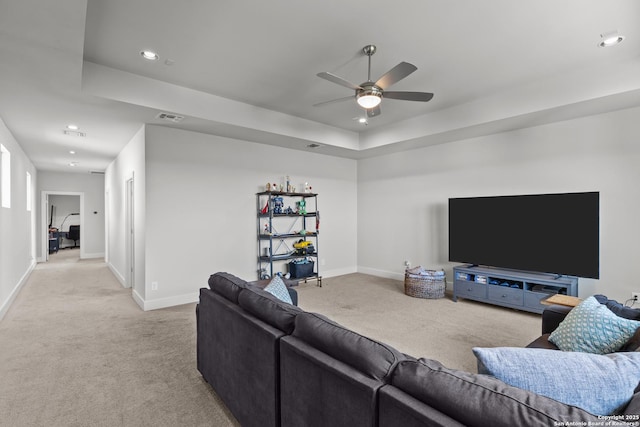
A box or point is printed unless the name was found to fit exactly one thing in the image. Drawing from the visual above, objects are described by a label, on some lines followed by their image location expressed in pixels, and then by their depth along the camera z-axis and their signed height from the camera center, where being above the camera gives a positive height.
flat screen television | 3.86 -0.29
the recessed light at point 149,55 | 3.15 +1.54
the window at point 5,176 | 4.15 +0.48
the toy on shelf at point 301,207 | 5.98 +0.07
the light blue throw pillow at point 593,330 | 1.67 -0.66
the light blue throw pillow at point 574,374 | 0.98 -0.51
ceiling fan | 2.83 +1.14
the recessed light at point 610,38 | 2.88 +1.56
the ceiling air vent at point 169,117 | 4.04 +1.19
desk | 10.79 -0.99
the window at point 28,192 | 6.75 +0.41
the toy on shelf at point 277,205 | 5.60 +0.10
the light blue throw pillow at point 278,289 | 2.57 -0.63
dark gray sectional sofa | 0.86 -0.58
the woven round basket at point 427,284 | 4.87 -1.12
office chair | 11.82 -0.81
